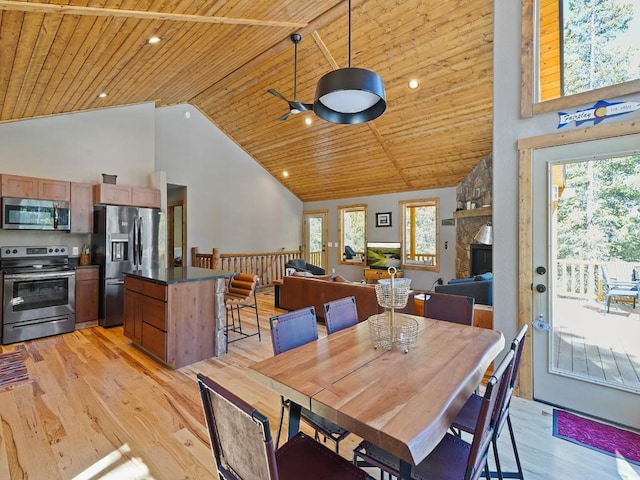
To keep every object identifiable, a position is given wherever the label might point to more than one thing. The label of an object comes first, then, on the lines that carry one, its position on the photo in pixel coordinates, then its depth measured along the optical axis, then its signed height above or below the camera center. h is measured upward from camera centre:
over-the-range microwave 4.20 +0.35
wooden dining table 1.03 -0.59
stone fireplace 6.12 +0.61
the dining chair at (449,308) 2.45 -0.54
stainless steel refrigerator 4.85 -0.14
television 8.23 -0.38
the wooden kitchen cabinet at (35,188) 4.26 +0.72
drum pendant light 1.77 +0.88
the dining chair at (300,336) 1.61 -0.57
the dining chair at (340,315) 2.19 -0.54
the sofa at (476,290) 3.79 -0.59
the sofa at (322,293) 4.46 -0.83
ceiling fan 3.79 +1.70
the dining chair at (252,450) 0.90 -0.68
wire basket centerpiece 1.73 -0.51
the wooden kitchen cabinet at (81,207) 4.80 +0.49
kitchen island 3.32 -0.82
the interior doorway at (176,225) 7.26 +0.36
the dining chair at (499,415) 1.50 -0.94
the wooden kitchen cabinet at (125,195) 4.96 +0.72
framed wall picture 8.38 +0.55
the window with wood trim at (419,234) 7.85 +0.15
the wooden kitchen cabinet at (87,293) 4.74 -0.81
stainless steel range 4.09 -0.71
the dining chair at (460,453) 1.13 -0.91
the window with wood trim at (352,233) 8.98 +0.20
